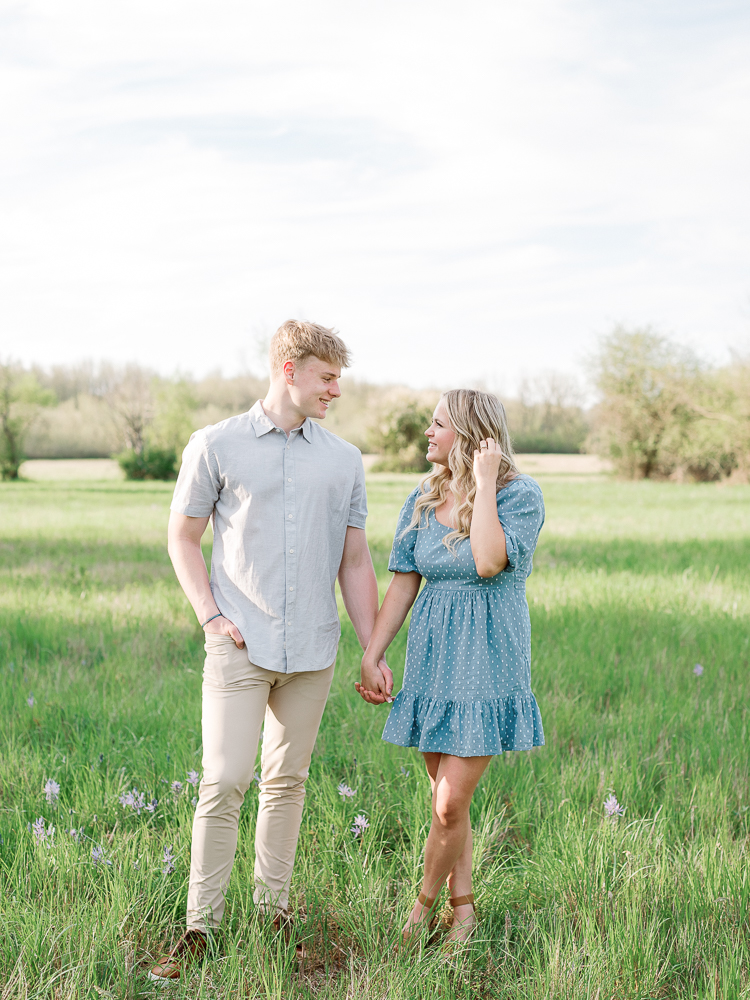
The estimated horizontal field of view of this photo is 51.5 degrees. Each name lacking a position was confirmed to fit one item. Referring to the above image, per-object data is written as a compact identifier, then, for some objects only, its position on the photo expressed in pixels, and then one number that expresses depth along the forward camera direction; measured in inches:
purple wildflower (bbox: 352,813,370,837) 130.9
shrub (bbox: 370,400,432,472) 1617.9
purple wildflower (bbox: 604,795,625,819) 134.0
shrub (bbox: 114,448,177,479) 1626.5
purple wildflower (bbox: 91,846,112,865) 118.2
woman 107.7
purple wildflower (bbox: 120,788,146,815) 135.6
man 108.4
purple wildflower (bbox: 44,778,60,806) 138.4
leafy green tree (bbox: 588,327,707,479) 1617.9
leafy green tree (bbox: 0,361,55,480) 1508.4
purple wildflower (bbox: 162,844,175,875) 118.5
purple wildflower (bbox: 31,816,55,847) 122.1
